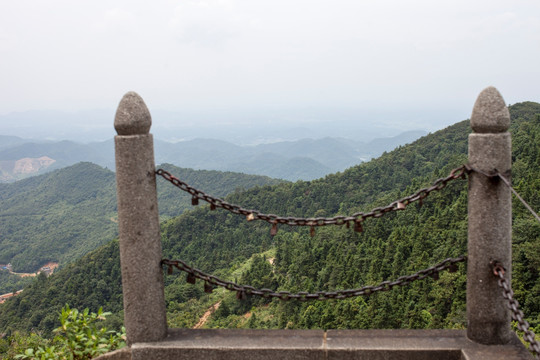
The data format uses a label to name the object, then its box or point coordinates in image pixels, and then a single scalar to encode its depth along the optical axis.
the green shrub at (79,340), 4.31
